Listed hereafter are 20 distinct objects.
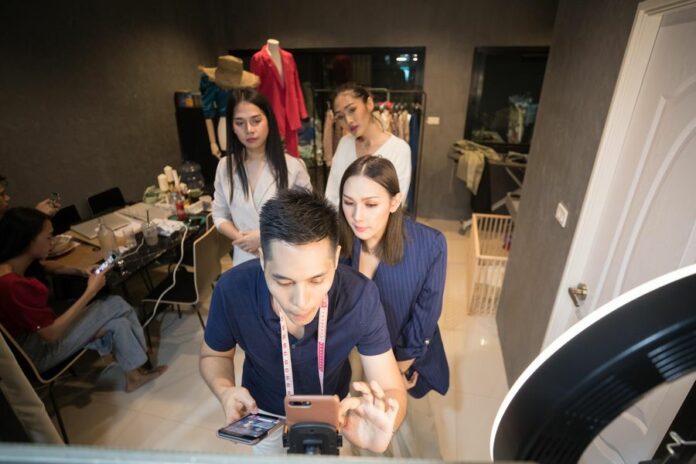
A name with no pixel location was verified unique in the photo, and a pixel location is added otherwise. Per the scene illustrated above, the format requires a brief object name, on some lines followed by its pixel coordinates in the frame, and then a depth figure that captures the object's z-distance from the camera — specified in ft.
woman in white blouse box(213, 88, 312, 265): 5.54
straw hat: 9.30
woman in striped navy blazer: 3.90
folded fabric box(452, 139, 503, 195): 13.09
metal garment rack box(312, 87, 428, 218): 12.48
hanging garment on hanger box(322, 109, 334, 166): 12.53
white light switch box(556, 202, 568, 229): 5.15
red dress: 9.82
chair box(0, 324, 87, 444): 4.85
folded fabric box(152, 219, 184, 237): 8.04
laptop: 8.08
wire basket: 8.87
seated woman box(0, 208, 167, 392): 5.29
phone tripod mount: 2.00
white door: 3.29
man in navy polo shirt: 2.61
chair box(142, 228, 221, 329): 7.22
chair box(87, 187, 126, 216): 9.91
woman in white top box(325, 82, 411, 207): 6.15
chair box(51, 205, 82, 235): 8.92
